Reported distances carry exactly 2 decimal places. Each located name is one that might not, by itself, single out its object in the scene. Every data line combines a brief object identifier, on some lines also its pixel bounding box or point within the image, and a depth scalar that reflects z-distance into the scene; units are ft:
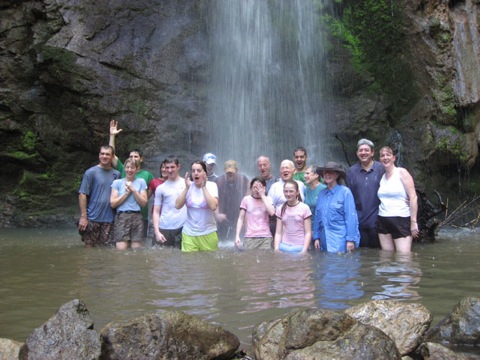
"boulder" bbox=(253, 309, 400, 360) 10.65
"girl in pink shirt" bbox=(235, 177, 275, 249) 26.43
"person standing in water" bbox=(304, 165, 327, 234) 27.48
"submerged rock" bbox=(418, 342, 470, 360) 10.92
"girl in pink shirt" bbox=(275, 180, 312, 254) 25.12
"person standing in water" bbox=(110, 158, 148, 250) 28.71
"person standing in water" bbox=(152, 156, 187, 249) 27.84
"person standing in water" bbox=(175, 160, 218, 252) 26.25
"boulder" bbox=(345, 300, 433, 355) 11.84
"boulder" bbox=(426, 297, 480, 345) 12.26
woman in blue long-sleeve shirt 25.39
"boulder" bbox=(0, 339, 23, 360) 11.19
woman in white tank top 25.63
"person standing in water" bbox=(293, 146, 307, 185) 28.78
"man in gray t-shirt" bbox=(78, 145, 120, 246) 29.58
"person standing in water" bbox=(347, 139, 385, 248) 27.14
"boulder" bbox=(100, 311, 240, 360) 11.41
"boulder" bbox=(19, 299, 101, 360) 10.95
